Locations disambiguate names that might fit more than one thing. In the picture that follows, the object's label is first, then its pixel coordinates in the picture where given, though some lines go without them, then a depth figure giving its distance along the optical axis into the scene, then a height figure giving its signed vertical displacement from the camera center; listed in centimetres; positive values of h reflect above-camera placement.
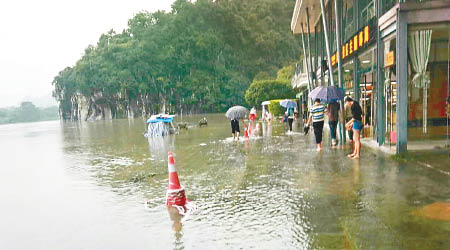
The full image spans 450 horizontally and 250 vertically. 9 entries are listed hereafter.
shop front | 1027 +105
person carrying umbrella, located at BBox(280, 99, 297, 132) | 2095 -26
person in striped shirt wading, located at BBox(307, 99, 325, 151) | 1246 -58
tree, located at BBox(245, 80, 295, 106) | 4994 +157
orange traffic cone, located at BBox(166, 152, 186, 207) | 660 -145
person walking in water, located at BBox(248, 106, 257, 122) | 3153 -98
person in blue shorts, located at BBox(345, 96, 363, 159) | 1053 -68
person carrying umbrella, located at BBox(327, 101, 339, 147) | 1299 -57
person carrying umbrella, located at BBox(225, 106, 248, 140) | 1711 -44
